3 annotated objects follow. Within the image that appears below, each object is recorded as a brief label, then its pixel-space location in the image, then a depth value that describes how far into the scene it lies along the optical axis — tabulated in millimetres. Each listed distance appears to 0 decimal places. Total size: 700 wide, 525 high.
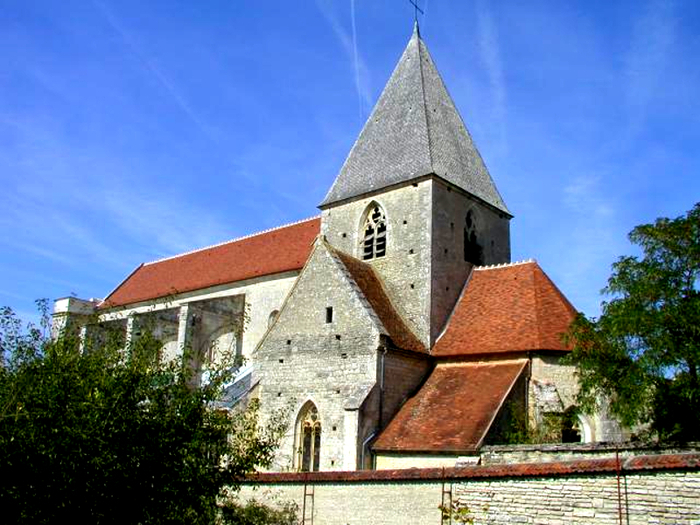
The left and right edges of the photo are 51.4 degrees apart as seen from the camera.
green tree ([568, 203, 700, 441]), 12742
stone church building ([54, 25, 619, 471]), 17281
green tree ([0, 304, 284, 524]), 9453
